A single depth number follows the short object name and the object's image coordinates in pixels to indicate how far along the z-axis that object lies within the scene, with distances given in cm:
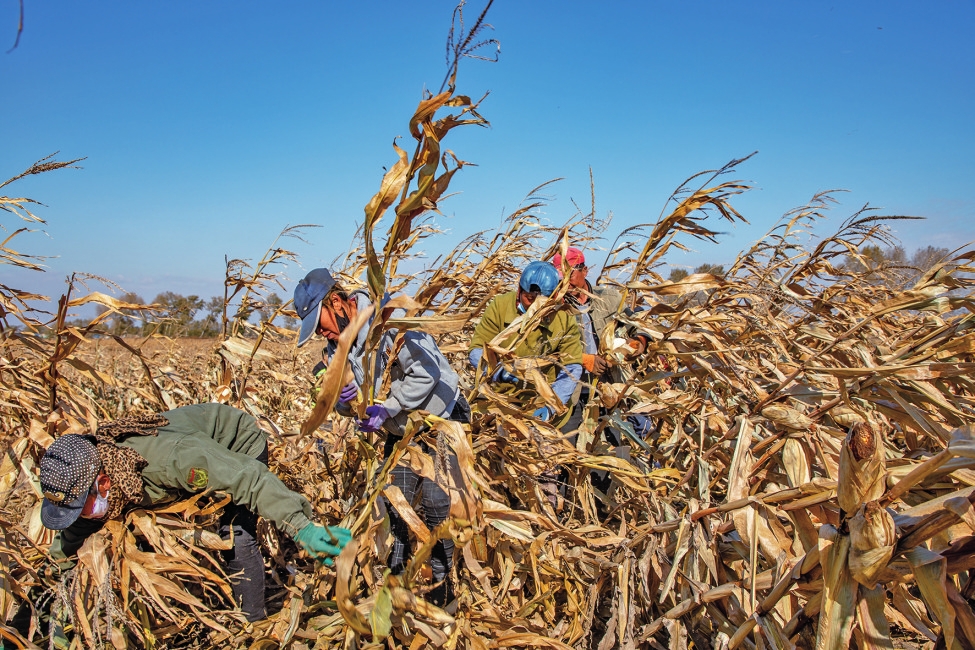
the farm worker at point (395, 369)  221
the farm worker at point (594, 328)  257
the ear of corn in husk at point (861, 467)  110
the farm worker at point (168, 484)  207
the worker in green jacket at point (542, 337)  278
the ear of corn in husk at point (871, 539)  113
